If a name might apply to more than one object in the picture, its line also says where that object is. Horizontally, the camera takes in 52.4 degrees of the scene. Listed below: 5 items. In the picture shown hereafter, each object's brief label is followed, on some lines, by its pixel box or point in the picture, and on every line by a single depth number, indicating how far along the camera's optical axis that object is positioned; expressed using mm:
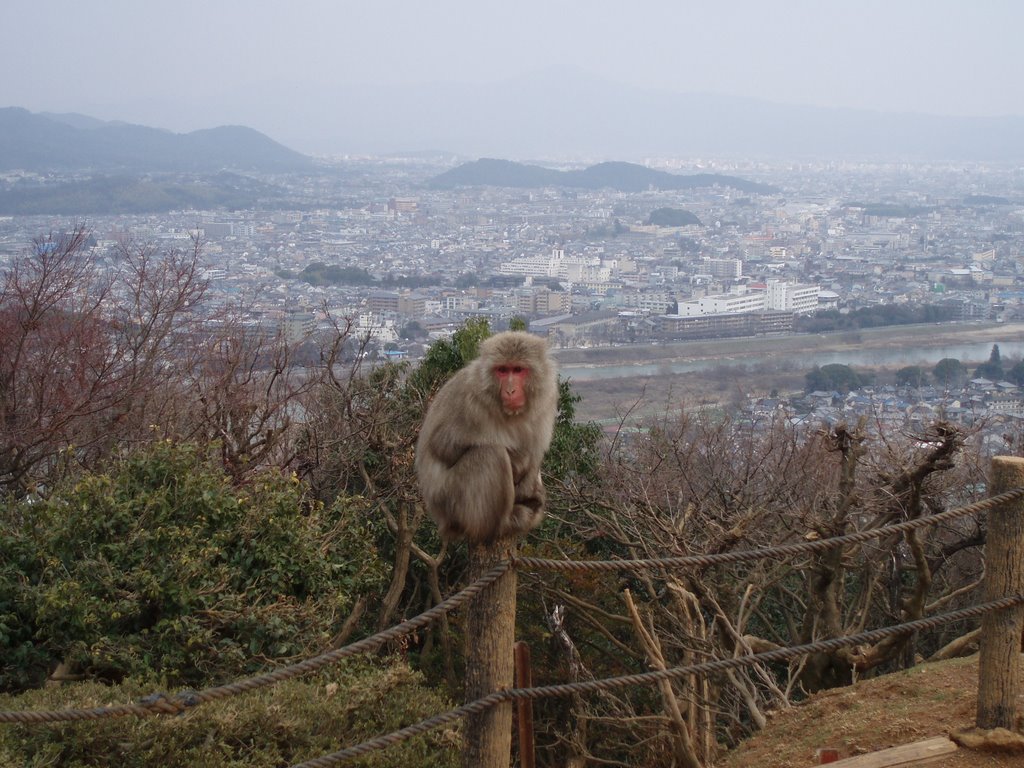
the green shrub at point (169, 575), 5871
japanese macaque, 4543
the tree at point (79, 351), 9492
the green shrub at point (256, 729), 4438
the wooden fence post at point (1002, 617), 3438
